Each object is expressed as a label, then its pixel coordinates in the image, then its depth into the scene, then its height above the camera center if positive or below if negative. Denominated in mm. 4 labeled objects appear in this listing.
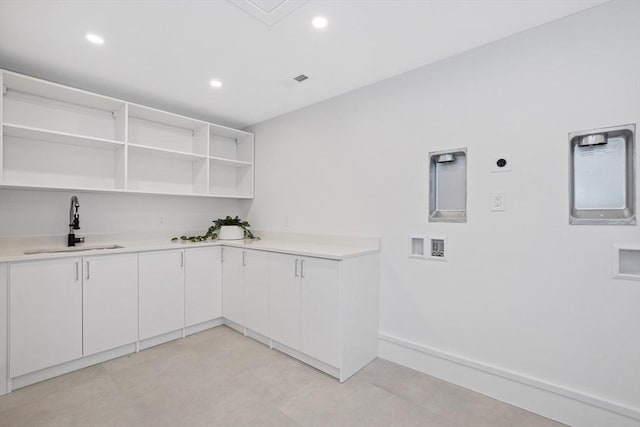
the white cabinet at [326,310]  2072 -752
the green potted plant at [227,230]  3320 -196
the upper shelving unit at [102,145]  2320 +626
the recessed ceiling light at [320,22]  1695 +1150
